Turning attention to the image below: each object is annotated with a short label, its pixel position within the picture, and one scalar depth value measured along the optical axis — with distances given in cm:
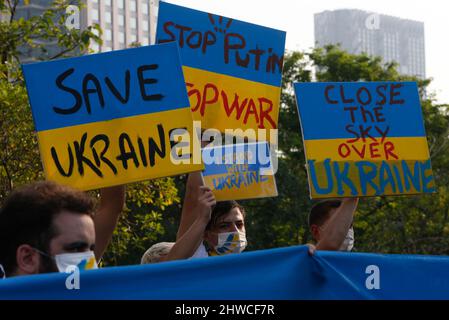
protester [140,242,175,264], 504
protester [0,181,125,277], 314
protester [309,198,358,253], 480
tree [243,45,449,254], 2678
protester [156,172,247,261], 427
